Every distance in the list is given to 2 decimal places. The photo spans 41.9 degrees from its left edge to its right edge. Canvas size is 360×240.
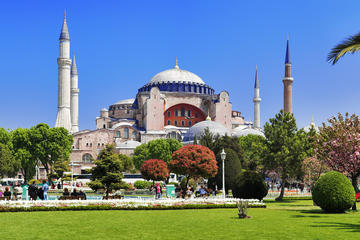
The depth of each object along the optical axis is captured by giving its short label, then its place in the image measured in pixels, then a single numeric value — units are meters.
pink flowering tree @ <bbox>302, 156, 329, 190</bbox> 33.66
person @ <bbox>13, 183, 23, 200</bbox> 23.59
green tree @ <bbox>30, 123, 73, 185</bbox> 54.16
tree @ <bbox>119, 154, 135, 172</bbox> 61.08
